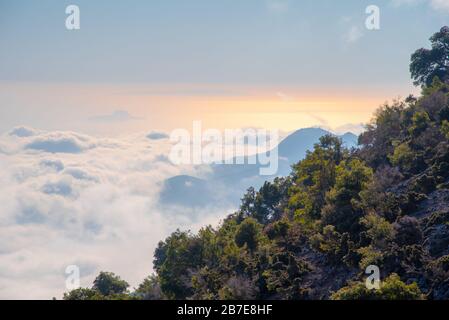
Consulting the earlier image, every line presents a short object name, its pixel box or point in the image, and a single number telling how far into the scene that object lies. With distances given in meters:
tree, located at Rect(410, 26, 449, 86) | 115.31
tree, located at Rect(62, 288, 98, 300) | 63.53
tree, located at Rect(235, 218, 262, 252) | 67.44
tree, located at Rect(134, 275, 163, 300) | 63.64
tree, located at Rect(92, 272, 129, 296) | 92.26
